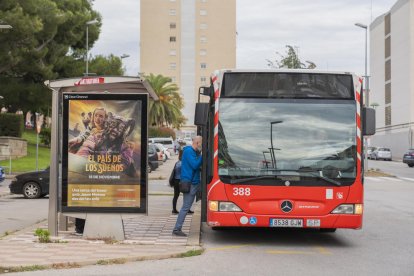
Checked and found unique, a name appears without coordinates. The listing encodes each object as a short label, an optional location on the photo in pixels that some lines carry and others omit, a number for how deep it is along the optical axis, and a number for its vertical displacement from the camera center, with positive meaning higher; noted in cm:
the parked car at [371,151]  7256 -98
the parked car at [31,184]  2030 -138
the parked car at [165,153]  4818 -89
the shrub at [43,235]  1008 -151
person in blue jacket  1082 -50
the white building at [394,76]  6906 +809
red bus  1002 -15
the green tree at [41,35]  3819 +728
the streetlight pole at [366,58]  4044 +553
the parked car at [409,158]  5091 -120
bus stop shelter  1034 -34
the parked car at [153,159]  3682 -105
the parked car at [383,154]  6781 -116
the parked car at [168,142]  6228 -2
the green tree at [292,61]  4564 +594
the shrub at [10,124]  4638 +122
